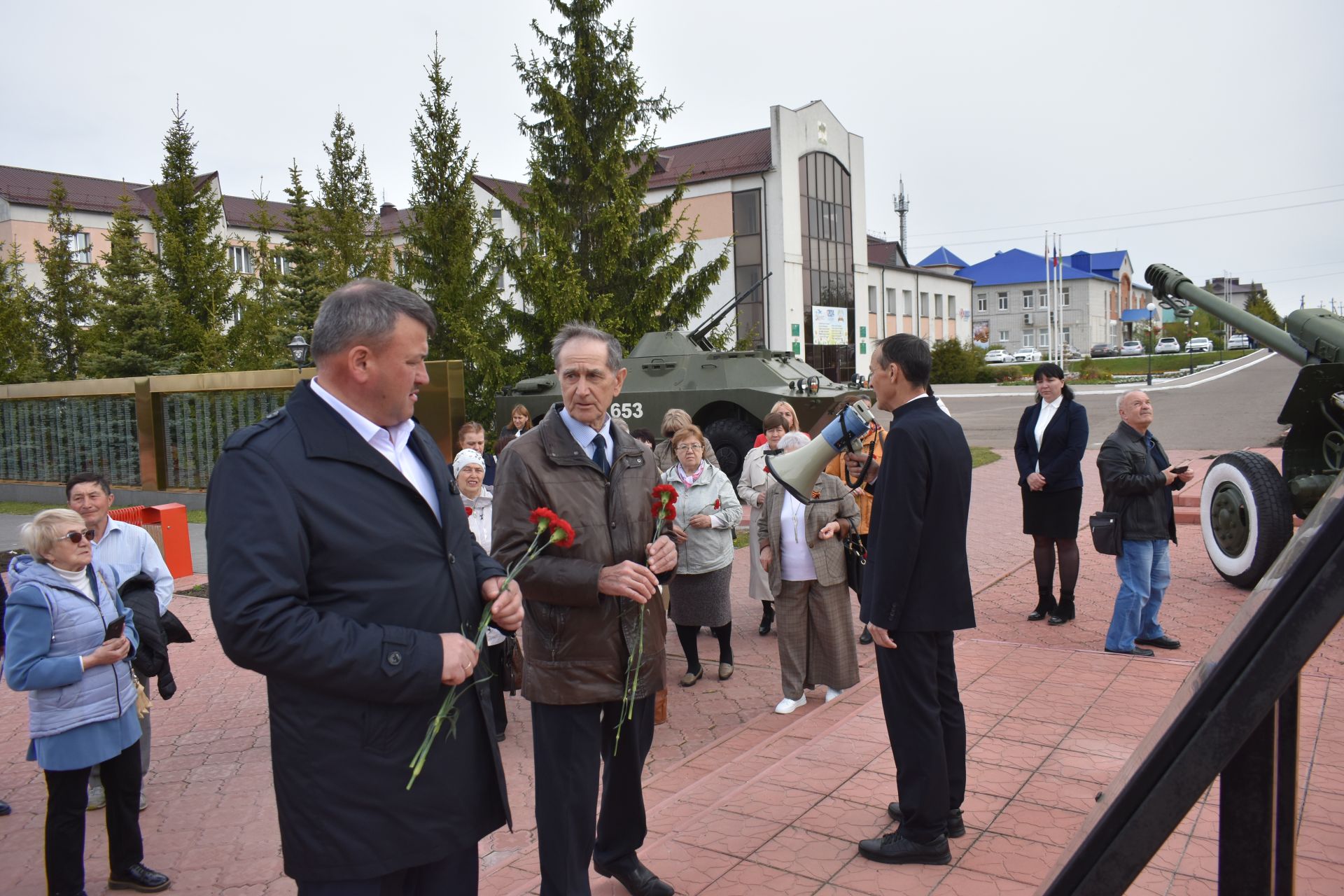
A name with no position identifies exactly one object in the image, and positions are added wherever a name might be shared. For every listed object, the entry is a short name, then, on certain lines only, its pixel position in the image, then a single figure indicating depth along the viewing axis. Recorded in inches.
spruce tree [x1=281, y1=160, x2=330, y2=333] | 1055.0
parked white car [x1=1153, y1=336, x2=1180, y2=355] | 2935.5
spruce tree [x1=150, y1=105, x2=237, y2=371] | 903.1
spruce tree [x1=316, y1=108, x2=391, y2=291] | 1083.9
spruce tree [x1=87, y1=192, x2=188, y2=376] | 879.1
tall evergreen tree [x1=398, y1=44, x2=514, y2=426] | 858.1
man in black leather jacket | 236.4
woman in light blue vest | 141.0
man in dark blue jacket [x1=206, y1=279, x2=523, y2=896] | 76.2
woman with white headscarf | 235.9
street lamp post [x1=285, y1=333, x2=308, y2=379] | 519.5
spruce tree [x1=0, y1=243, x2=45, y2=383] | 925.8
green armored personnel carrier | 621.9
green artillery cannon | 271.0
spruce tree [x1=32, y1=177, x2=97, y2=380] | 1068.5
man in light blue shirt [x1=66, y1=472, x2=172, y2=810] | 173.8
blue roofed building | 3216.0
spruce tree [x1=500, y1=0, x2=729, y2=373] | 829.8
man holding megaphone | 135.9
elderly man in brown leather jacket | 119.3
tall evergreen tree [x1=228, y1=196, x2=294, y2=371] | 895.7
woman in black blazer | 271.0
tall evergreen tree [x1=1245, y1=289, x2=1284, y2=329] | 2733.8
